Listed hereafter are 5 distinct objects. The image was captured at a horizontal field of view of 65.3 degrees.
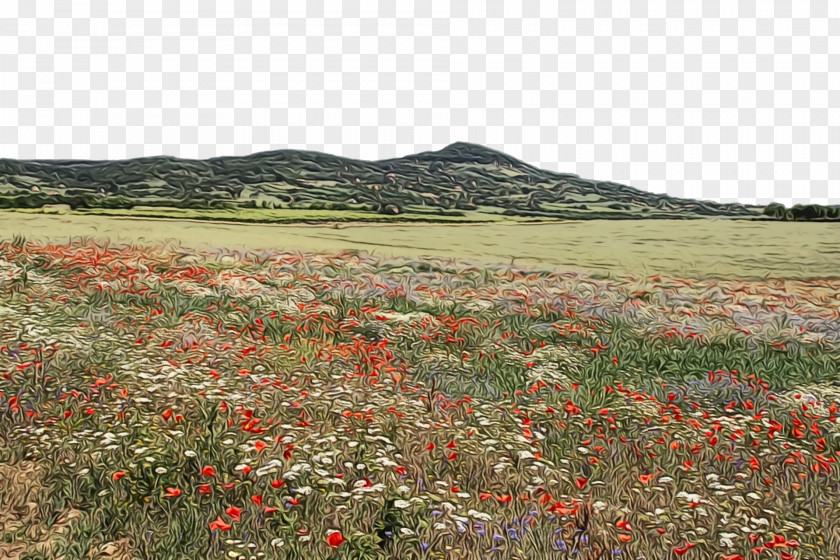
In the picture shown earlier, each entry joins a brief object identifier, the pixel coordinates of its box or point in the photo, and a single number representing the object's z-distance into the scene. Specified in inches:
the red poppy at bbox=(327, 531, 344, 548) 205.0
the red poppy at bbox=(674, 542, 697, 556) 225.1
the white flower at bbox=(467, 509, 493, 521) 226.7
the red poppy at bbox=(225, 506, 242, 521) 216.0
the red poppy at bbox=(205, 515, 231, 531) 211.8
